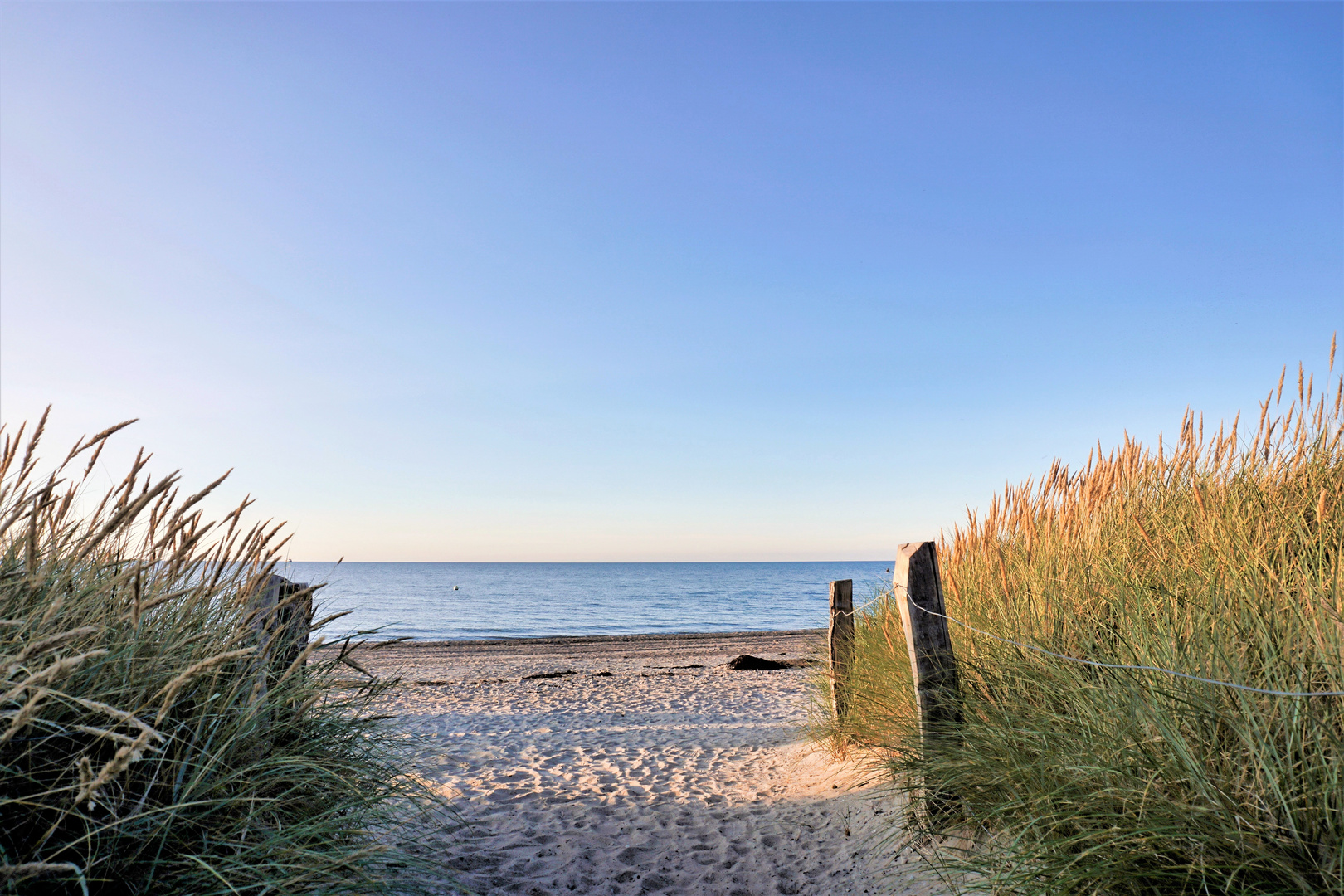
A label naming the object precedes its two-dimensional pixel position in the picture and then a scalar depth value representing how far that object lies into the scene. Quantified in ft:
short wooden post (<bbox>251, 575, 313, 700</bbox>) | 9.17
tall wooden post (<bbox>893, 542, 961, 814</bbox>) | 11.88
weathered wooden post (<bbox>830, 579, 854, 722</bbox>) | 18.62
